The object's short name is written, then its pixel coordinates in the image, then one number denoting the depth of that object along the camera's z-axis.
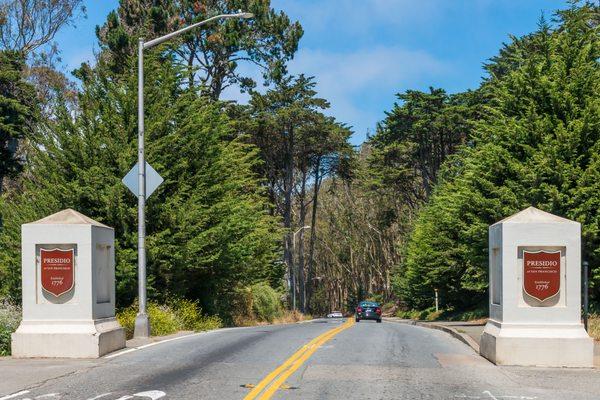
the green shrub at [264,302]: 41.31
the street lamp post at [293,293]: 62.44
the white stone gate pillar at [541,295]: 13.75
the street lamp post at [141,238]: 19.05
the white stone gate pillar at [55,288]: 14.47
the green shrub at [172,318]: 21.72
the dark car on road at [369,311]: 49.25
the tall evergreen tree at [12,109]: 38.31
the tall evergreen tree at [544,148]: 24.41
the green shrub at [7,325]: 15.63
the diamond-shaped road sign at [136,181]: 19.89
